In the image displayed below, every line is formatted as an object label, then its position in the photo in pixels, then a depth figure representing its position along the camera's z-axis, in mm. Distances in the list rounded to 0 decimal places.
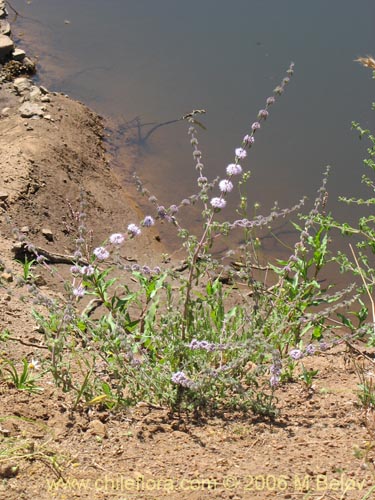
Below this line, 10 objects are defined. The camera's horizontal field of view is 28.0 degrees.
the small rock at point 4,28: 9039
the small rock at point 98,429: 3281
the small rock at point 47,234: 5784
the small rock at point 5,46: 8484
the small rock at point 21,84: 7770
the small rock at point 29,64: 8672
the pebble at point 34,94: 7602
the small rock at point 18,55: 8578
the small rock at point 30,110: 7271
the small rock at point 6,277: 4875
